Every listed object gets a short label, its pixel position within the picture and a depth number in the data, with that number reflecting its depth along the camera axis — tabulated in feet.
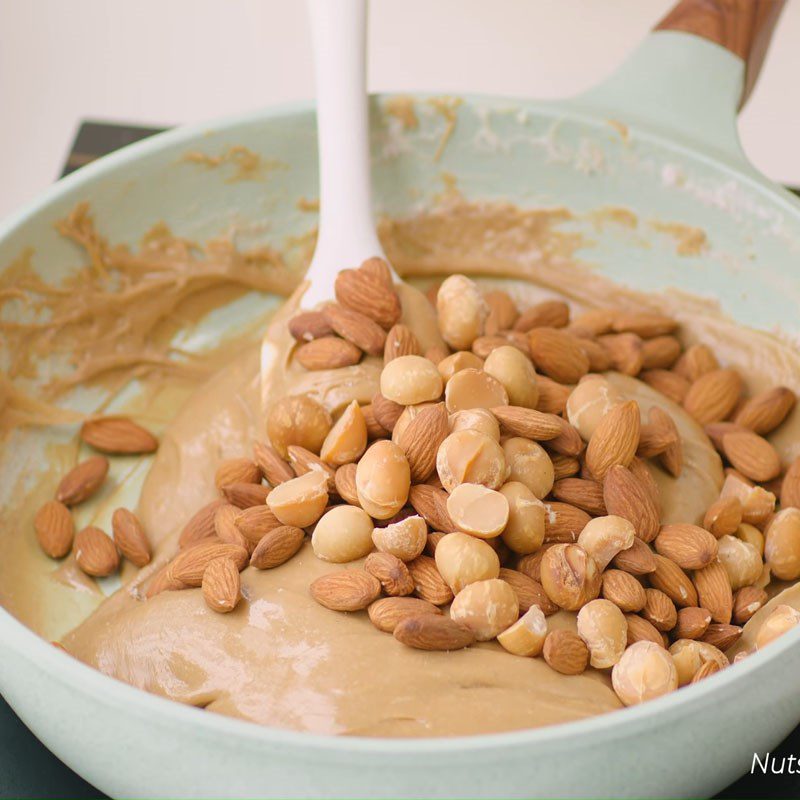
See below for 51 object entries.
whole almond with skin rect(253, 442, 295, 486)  2.52
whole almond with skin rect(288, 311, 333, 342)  2.77
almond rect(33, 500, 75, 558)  2.71
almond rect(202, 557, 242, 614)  2.16
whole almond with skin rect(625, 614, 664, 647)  2.13
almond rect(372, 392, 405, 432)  2.44
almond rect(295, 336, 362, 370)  2.68
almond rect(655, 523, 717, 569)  2.28
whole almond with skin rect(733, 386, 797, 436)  2.78
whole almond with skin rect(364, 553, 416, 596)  2.12
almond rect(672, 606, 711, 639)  2.20
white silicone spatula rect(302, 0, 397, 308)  2.93
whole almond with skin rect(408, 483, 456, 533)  2.23
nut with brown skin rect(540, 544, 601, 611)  2.13
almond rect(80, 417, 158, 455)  2.98
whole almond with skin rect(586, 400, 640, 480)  2.39
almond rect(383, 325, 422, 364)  2.63
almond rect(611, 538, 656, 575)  2.23
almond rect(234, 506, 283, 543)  2.32
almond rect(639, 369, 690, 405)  2.98
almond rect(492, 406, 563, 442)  2.35
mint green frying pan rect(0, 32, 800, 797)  2.93
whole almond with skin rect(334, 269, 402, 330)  2.76
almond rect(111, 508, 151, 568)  2.68
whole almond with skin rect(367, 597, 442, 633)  2.06
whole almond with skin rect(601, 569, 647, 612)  2.16
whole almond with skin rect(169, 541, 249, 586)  2.28
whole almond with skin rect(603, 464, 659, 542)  2.31
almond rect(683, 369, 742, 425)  2.88
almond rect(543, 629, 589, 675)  2.03
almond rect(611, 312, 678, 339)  3.07
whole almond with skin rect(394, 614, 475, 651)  1.97
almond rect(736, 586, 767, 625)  2.30
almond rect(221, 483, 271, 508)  2.49
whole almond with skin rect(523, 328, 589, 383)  2.74
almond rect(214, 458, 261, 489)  2.59
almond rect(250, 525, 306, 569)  2.24
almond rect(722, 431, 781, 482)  2.66
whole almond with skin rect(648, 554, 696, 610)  2.27
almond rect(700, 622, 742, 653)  2.21
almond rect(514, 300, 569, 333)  3.06
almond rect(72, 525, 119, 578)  2.67
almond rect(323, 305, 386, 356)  2.69
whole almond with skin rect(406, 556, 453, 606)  2.12
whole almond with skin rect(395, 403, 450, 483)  2.28
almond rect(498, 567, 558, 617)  2.14
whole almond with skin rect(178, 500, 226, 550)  2.53
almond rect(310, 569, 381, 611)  2.11
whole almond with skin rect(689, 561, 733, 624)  2.27
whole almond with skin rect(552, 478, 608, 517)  2.38
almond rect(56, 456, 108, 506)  2.85
